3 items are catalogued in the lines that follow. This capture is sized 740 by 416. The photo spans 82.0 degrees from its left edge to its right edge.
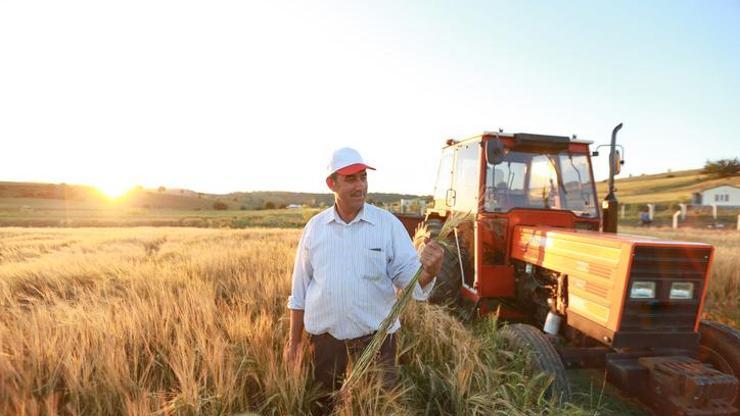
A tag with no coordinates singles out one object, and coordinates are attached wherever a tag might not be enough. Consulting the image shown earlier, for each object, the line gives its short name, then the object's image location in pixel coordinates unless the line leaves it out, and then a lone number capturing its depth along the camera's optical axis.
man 2.28
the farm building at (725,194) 53.03
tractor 2.93
